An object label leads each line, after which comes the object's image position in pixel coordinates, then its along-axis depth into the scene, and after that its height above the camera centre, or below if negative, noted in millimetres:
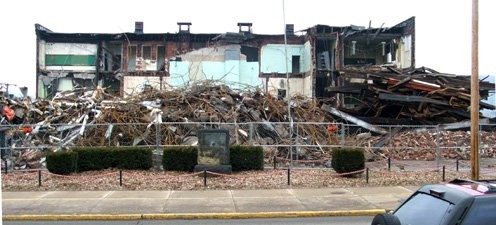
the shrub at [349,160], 17688 -1496
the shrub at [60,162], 17703 -1600
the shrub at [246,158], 19016 -1553
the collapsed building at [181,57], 48125 +5047
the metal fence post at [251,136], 21012 -877
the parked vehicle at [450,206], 4512 -802
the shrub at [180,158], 18828 -1552
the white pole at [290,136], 20945 -968
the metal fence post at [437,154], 20656 -1517
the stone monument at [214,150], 18327 -1241
